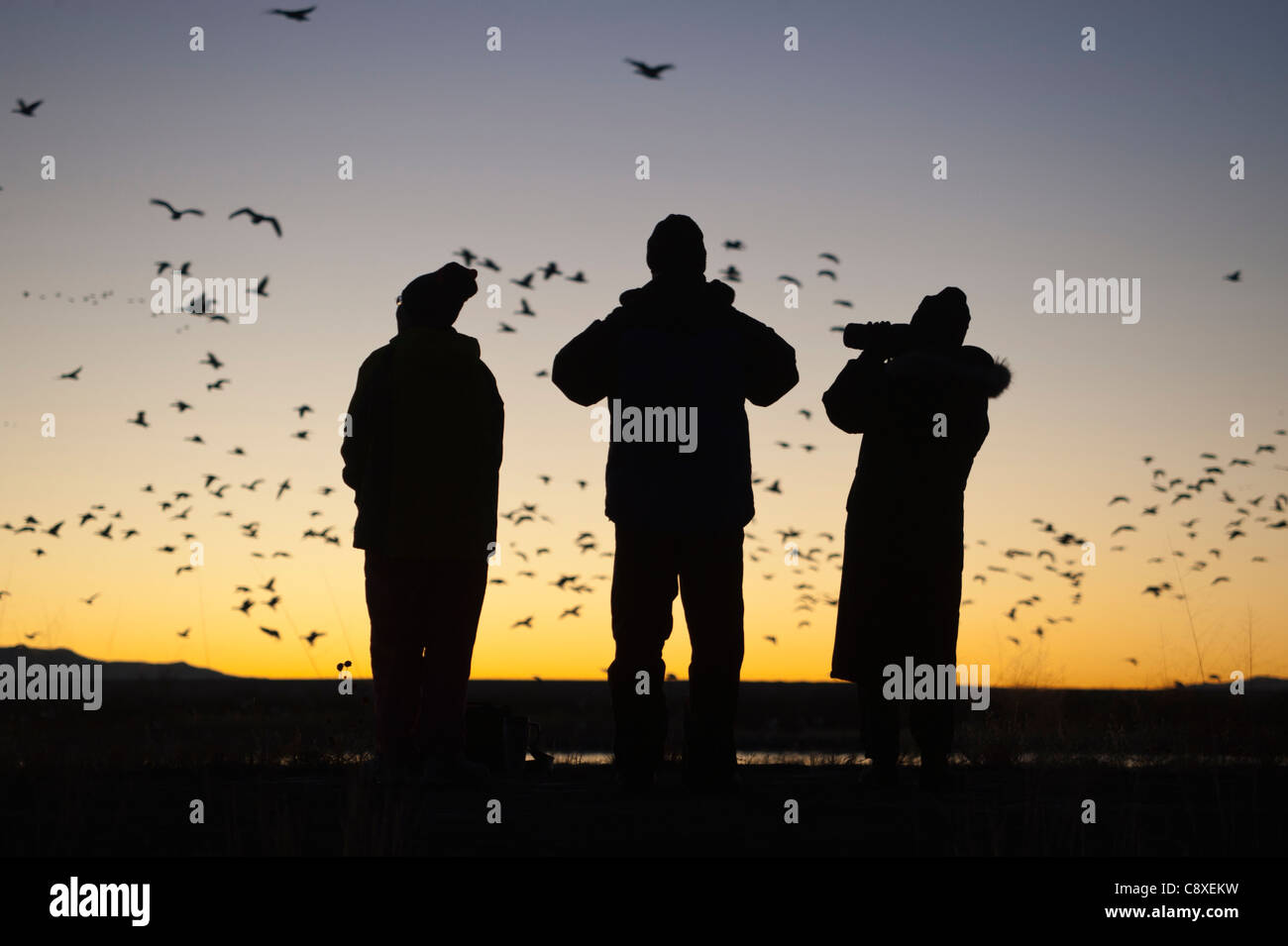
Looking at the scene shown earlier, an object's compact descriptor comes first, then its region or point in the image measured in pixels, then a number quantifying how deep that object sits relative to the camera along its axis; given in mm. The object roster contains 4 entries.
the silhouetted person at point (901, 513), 6969
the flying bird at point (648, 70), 17250
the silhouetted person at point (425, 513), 6922
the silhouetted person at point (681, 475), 6332
